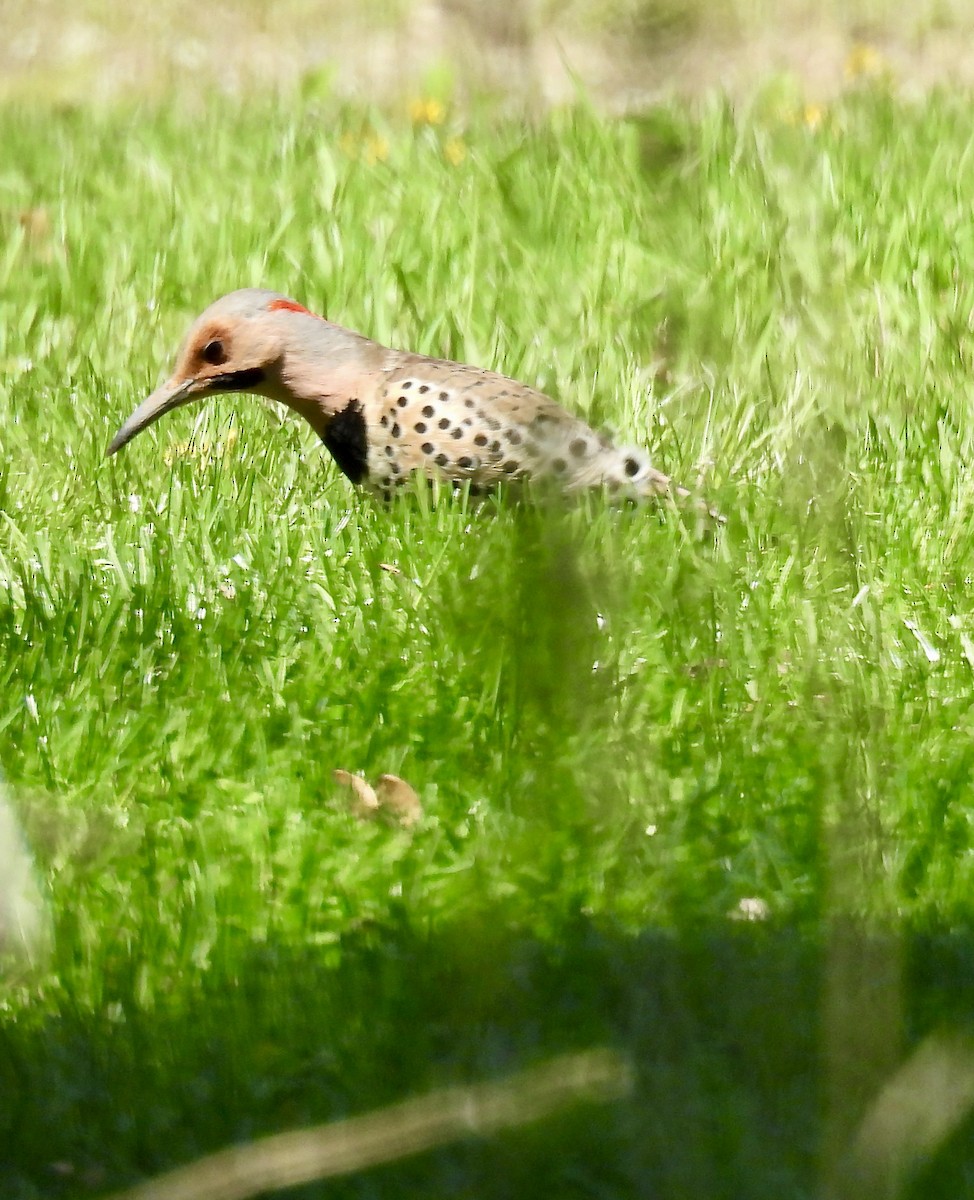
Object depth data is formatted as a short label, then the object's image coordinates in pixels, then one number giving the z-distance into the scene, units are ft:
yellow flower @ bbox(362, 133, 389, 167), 46.70
